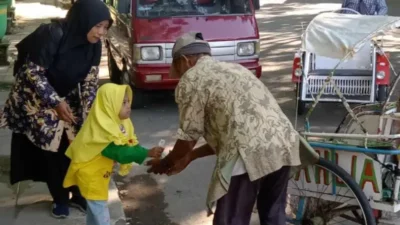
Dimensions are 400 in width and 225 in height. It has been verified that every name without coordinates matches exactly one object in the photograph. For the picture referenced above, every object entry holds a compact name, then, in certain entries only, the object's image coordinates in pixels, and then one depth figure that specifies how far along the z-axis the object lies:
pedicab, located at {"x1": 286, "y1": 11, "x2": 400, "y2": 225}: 4.33
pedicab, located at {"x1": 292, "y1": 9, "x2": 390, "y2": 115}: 8.38
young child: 4.05
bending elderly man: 3.45
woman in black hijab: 4.66
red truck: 8.80
